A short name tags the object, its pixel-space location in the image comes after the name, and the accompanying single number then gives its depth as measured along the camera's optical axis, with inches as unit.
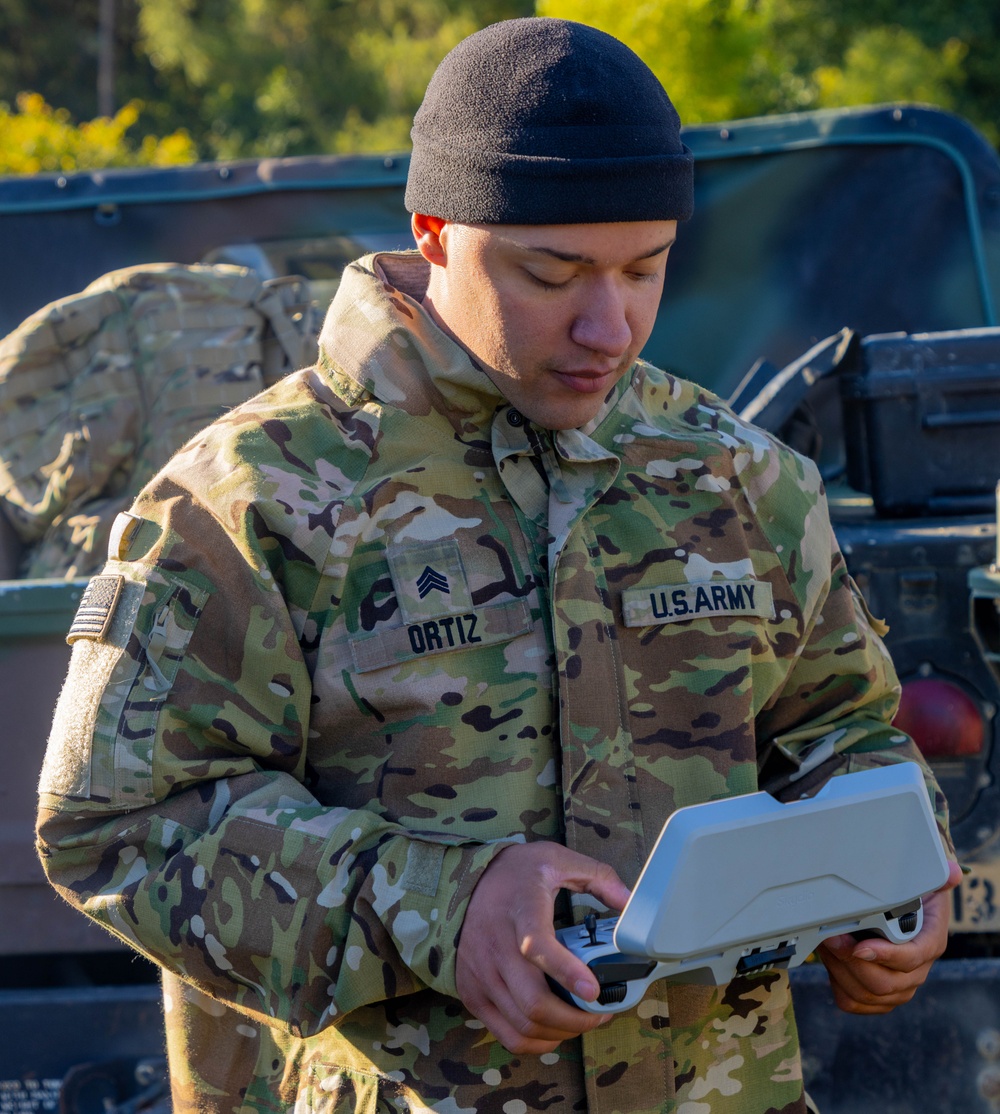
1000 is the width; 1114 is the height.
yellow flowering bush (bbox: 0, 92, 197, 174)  451.2
